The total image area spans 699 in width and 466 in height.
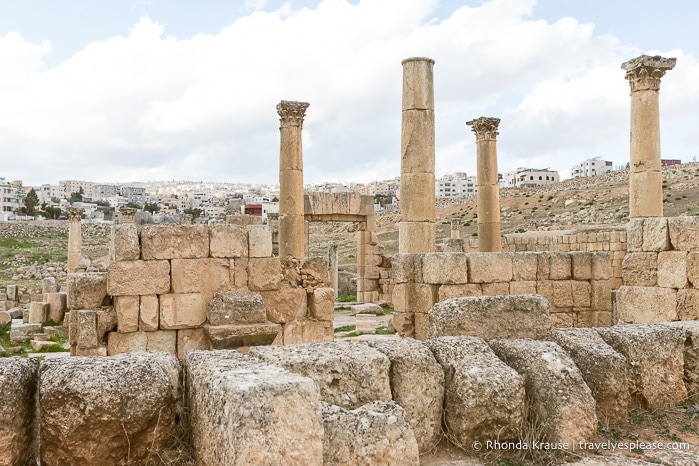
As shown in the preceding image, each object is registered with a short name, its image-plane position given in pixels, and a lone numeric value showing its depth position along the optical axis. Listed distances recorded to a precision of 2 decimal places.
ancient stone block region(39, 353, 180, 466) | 2.89
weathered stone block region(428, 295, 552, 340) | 4.68
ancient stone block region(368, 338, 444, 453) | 3.55
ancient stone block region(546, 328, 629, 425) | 3.98
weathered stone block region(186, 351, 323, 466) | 2.45
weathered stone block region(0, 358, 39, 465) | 2.86
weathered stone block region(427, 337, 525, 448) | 3.54
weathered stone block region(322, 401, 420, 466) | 2.87
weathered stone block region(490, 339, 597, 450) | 3.59
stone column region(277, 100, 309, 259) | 17.03
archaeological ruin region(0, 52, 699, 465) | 2.89
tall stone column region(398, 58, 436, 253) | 13.23
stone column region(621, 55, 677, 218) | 14.29
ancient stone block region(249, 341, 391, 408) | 3.39
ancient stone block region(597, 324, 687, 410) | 4.36
